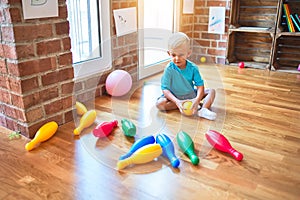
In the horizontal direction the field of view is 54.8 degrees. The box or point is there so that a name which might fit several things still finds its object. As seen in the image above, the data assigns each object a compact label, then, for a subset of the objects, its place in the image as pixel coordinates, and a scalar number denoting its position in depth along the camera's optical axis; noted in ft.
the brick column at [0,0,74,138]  4.09
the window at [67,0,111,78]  5.89
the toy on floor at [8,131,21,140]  4.58
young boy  5.27
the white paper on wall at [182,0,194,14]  9.37
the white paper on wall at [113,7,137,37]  6.56
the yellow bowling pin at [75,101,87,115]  5.28
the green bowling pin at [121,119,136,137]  4.59
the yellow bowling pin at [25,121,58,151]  4.25
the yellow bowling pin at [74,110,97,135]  4.71
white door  7.32
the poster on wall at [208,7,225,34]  9.53
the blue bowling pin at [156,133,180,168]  3.79
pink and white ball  6.28
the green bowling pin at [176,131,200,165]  3.88
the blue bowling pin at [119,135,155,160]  3.95
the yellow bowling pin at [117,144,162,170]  3.76
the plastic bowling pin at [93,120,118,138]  4.63
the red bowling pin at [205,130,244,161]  3.99
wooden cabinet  8.64
